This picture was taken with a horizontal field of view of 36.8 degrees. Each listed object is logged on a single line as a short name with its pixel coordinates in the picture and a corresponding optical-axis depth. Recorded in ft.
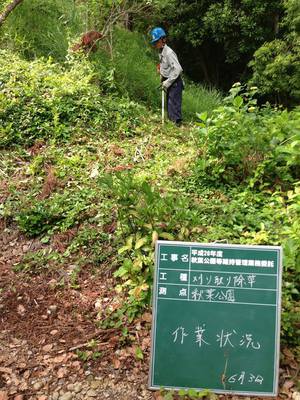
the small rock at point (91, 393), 9.73
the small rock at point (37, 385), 9.95
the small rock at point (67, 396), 9.69
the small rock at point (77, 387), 9.86
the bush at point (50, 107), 20.86
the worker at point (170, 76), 25.20
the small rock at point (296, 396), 9.39
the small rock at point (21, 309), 12.07
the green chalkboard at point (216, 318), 8.76
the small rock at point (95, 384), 9.91
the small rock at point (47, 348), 10.93
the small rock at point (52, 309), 12.04
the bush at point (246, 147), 15.15
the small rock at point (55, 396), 9.71
